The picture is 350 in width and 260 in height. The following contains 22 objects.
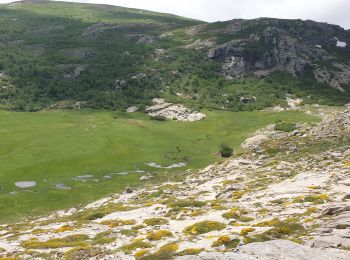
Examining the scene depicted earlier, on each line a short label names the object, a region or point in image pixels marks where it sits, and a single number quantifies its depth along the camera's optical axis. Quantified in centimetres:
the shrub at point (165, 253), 2582
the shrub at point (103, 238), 3257
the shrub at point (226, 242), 2798
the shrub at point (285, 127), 14862
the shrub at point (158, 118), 19735
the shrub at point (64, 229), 3924
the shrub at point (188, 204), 4494
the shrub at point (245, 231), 3009
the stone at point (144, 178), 9775
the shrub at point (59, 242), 3278
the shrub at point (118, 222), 3929
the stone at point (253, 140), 13506
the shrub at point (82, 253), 2916
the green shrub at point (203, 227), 3347
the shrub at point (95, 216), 4577
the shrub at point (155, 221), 3809
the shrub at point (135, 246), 3009
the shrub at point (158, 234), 3241
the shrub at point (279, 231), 2842
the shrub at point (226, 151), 12550
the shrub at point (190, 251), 2644
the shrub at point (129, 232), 3475
